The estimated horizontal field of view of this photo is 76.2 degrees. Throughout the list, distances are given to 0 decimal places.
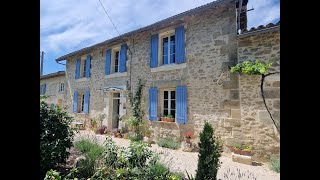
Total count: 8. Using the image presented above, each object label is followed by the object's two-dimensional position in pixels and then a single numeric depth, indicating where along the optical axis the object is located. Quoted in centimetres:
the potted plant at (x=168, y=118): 777
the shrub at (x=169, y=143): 724
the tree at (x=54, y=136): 374
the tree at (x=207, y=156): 340
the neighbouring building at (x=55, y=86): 1503
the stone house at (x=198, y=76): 594
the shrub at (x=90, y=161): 390
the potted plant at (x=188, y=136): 702
